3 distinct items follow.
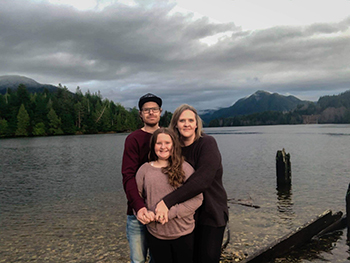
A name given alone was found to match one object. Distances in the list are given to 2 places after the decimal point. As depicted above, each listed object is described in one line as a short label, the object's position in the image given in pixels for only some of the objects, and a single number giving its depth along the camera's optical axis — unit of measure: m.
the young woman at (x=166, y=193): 3.50
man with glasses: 3.68
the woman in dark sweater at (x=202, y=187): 3.42
